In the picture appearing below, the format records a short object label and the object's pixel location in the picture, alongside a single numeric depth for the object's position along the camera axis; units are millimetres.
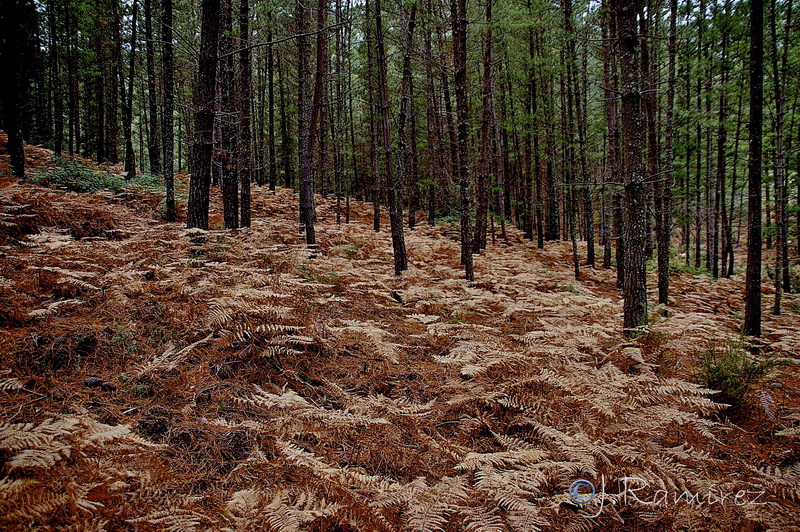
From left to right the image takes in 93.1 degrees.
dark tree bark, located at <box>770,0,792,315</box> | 9055
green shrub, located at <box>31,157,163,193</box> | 11555
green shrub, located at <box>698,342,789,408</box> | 3905
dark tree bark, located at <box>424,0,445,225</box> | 16922
